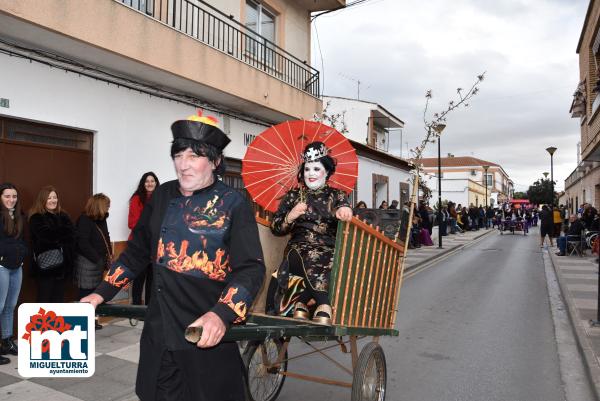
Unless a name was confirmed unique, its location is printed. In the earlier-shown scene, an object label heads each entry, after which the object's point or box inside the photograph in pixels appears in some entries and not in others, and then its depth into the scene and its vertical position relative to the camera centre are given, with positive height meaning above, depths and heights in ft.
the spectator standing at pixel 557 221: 79.00 -0.95
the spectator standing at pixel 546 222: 66.33 -0.88
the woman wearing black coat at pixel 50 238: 18.94 -1.12
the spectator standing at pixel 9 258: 17.30 -1.74
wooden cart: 10.82 -2.30
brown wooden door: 21.11 +2.00
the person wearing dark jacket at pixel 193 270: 7.10 -0.84
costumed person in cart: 12.37 -0.49
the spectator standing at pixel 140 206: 23.25 +0.22
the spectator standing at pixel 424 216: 65.77 -0.26
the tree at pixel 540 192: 272.10 +13.81
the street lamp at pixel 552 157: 96.27 +11.71
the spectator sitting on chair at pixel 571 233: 54.98 -1.96
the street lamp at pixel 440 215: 64.34 -0.10
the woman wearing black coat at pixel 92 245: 20.81 -1.51
